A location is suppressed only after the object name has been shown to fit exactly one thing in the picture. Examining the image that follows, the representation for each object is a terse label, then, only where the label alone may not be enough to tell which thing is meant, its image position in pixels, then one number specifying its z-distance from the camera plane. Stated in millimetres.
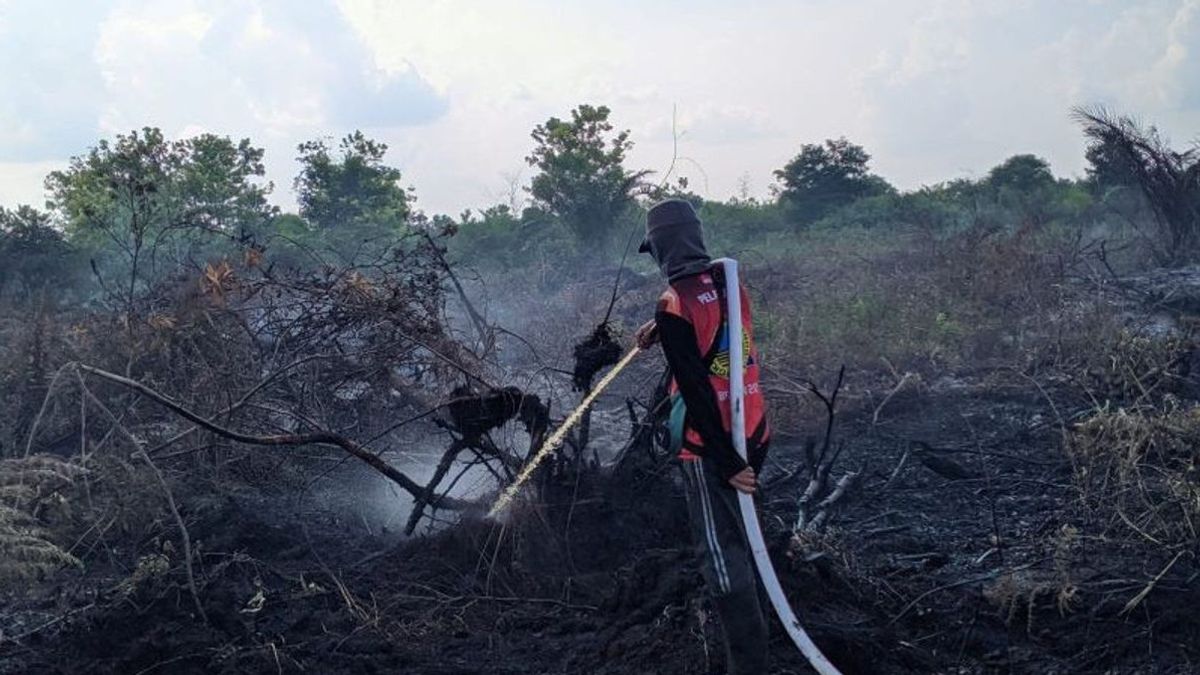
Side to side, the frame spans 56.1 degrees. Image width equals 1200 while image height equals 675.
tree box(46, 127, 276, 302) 18844
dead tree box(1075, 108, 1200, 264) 15156
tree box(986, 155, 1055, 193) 28516
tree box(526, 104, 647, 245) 25109
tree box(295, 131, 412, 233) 25844
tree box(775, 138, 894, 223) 30094
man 4129
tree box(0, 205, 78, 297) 17875
